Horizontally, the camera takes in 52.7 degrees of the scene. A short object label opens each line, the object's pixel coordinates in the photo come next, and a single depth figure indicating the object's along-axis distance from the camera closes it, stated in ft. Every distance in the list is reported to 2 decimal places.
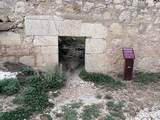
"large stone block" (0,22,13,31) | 11.52
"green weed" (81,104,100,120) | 9.46
